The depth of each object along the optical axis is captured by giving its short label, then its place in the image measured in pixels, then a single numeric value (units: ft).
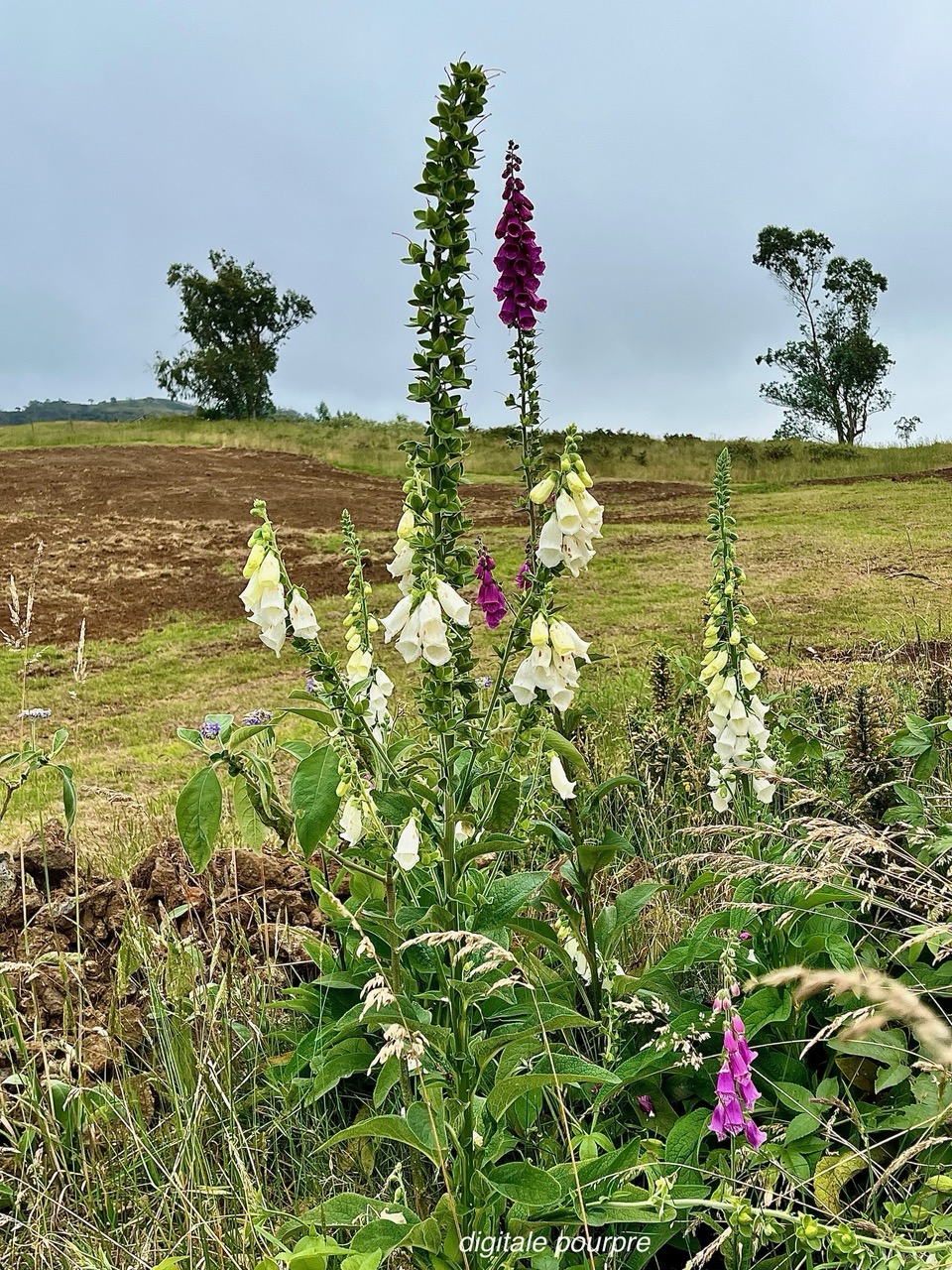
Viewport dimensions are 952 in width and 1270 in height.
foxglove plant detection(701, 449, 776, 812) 8.39
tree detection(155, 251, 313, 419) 164.96
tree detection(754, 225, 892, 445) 126.82
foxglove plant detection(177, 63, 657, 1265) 5.01
